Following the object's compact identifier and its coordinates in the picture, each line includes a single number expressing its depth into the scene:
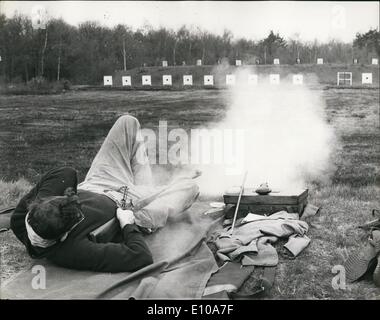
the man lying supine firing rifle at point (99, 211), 2.57
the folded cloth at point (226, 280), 2.57
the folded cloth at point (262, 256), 2.98
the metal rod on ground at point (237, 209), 3.59
